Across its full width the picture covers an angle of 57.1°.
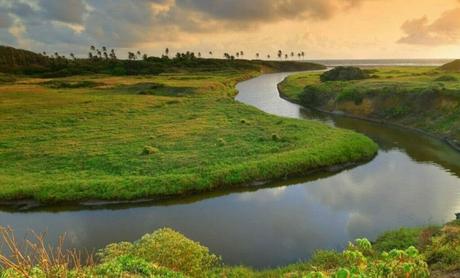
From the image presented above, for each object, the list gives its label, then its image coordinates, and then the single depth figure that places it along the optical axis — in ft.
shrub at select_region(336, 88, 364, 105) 250.57
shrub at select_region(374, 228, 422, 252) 78.90
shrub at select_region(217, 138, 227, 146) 153.65
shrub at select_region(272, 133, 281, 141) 160.23
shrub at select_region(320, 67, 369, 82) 333.62
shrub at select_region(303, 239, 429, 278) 29.84
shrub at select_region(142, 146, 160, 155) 143.23
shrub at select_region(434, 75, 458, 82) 266.69
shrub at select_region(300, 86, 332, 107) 283.96
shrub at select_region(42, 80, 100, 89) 372.58
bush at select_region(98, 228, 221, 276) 61.00
